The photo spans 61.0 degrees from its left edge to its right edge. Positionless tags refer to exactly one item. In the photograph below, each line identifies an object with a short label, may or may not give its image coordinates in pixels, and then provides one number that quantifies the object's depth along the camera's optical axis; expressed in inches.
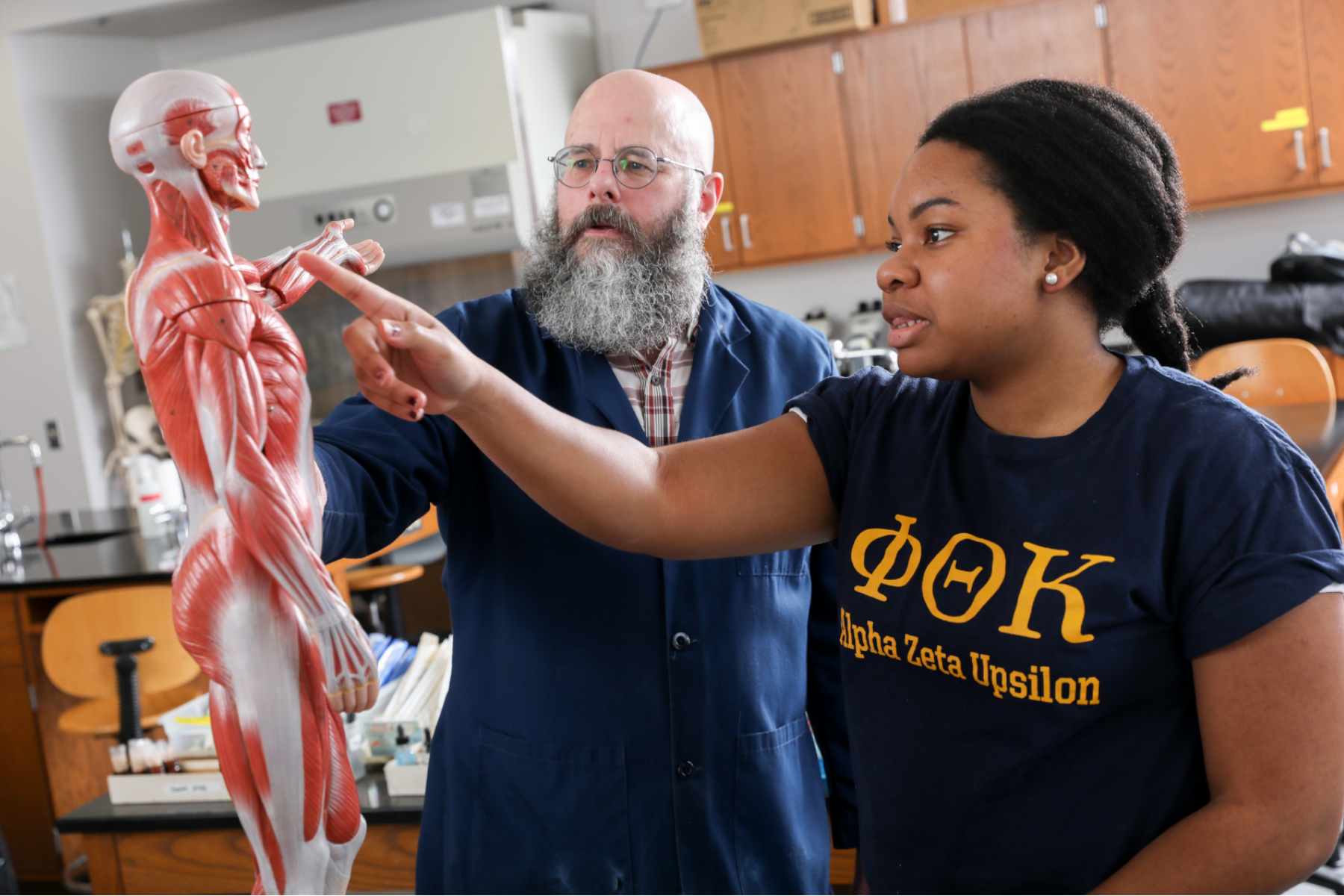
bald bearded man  47.9
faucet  134.4
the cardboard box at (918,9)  170.2
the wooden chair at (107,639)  104.3
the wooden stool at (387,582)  137.8
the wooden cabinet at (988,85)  159.8
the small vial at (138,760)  73.8
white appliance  168.2
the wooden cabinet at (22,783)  125.9
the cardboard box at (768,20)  172.6
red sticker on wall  173.6
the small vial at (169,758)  73.2
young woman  34.1
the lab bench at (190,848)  68.9
